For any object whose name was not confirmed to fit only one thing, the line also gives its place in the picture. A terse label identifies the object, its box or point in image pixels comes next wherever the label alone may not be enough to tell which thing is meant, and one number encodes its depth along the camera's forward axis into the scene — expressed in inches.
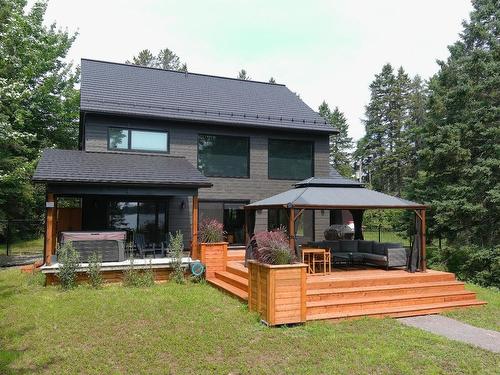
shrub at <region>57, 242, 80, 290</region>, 376.8
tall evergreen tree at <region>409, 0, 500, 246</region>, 594.2
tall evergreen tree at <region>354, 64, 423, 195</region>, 1808.1
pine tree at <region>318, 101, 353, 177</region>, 2074.3
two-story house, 476.7
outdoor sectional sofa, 398.3
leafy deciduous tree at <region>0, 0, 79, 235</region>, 701.9
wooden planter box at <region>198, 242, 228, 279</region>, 443.2
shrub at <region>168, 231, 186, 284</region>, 428.1
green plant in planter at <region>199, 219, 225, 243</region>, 456.1
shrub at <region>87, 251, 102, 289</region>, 388.5
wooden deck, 304.7
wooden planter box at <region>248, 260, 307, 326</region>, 269.1
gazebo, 363.6
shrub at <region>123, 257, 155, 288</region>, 402.9
